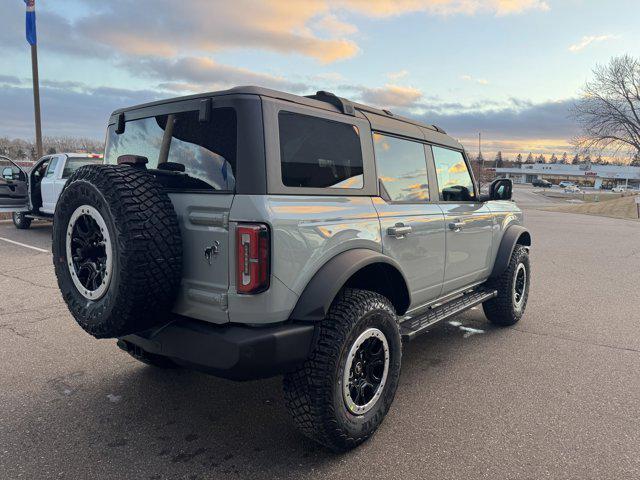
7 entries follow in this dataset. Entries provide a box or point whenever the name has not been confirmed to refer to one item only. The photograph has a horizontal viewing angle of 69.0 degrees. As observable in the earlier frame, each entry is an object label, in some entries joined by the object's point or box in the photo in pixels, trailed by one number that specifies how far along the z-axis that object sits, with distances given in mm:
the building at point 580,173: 113250
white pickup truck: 10672
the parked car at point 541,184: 102769
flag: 14320
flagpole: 15555
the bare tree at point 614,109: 44969
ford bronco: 2377
